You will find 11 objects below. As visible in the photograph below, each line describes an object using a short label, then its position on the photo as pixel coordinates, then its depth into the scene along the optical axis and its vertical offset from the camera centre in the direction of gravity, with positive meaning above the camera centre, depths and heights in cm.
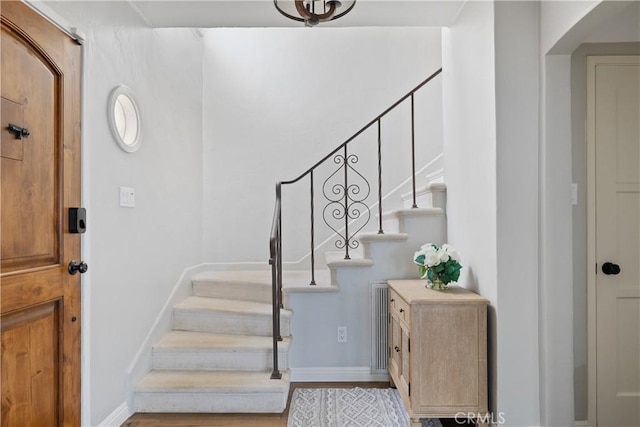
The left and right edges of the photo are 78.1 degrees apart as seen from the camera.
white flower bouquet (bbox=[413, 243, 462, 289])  228 -30
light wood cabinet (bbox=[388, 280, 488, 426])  206 -74
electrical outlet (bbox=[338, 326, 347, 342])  298 -89
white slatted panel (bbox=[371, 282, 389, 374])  295 -85
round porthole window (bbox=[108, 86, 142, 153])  243 +62
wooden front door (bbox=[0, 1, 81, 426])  152 -2
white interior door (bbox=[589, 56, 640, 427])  222 -11
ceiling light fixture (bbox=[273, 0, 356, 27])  173 +93
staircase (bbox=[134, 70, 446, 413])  252 -84
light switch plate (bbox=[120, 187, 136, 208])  237 +12
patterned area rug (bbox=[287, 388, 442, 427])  239 -125
